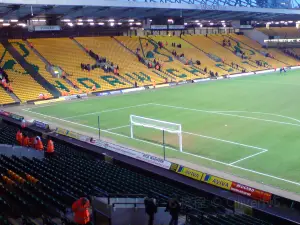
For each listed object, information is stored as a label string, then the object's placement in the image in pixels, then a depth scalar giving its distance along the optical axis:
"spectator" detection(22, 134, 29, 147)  18.20
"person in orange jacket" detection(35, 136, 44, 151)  17.66
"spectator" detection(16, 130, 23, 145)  18.81
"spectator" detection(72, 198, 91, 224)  8.37
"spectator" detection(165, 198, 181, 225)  9.05
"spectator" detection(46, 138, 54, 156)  17.18
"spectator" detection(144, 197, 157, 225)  8.98
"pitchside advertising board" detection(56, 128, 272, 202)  12.84
